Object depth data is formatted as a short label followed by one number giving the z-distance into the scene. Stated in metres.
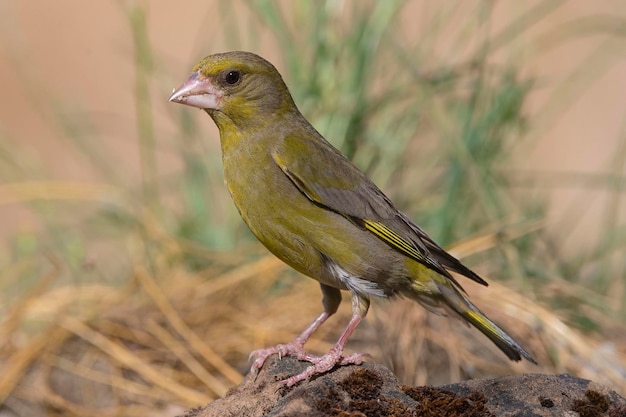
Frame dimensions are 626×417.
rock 5.54
